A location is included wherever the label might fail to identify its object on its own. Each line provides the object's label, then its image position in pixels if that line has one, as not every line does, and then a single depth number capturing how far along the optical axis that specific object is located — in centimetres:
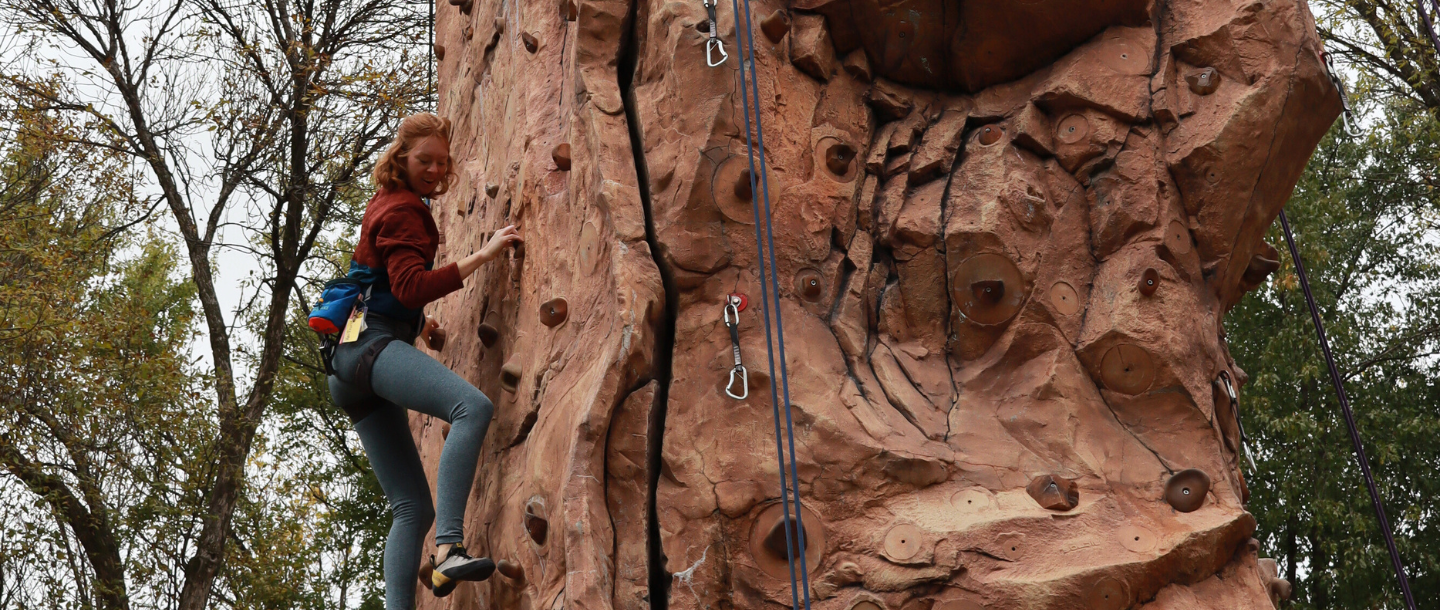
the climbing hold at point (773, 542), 390
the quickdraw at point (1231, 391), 450
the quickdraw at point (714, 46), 428
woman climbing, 390
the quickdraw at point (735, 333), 404
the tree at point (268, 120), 1121
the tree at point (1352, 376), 1153
